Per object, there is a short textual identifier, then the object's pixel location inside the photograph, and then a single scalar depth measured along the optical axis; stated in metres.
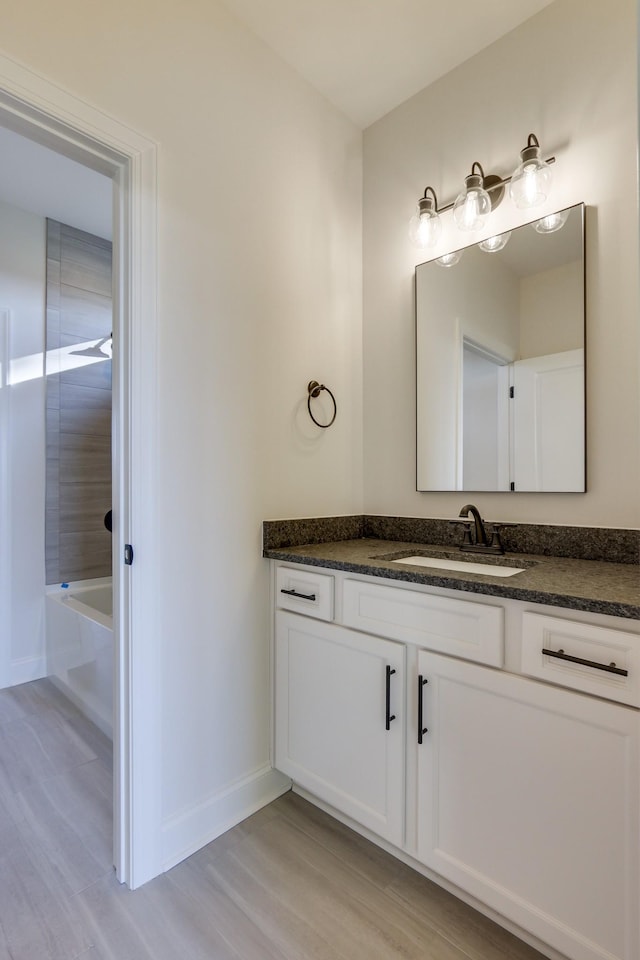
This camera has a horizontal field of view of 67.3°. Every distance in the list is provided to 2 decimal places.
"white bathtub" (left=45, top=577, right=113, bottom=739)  2.21
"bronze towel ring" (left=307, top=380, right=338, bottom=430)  1.96
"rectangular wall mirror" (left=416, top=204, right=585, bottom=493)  1.60
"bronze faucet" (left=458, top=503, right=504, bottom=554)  1.69
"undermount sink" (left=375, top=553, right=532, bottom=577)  1.54
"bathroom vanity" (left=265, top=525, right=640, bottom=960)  1.00
